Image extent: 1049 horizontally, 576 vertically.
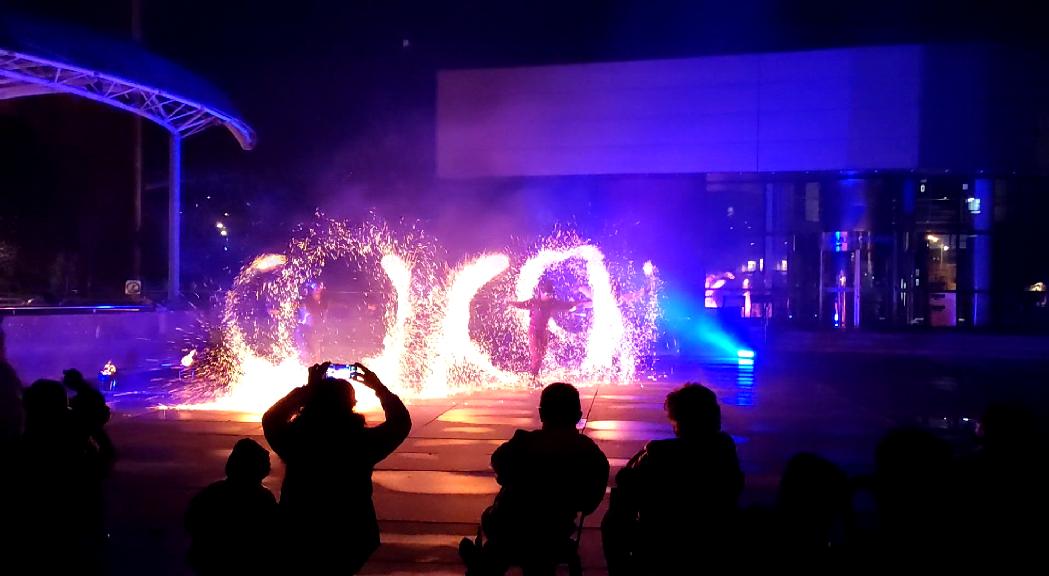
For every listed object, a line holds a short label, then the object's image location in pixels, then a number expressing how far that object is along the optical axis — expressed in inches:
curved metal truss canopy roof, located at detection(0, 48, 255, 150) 518.0
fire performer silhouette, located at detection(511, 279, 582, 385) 546.6
